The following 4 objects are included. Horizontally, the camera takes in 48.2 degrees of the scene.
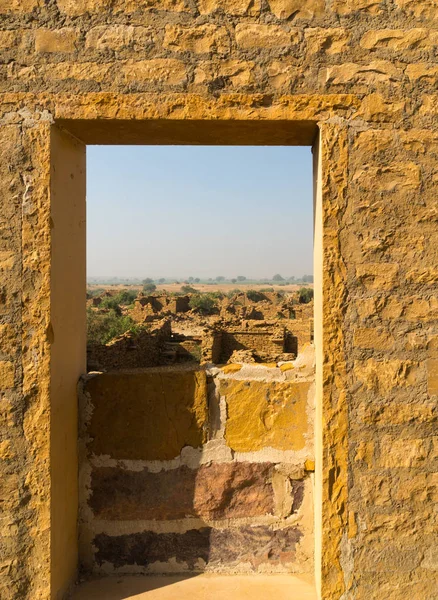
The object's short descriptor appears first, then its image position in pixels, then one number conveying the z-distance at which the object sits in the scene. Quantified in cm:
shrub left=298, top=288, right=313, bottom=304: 3465
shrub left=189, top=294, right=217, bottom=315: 3167
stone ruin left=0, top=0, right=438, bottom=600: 203
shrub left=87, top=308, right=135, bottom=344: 1795
